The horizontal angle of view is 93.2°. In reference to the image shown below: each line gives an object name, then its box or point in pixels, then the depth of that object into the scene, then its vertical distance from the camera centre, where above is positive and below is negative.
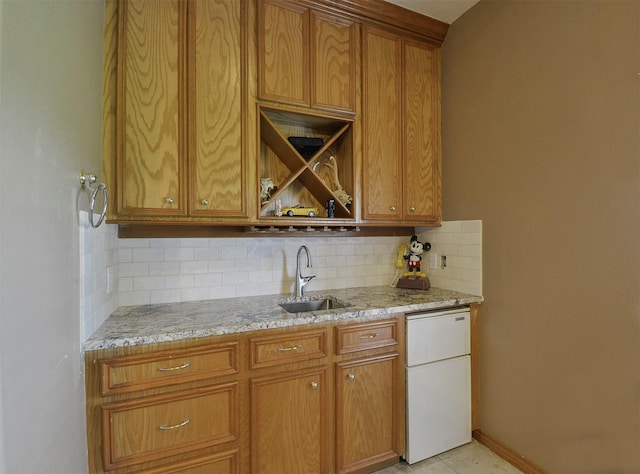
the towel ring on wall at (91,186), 1.19 +0.21
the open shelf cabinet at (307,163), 1.85 +0.49
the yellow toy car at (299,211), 1.86 +0.15
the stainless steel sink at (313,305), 1.99 -0.47
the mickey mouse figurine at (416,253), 2.38 -0.15
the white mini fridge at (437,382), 1.78 -0.91
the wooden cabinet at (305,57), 1.75 +1.08
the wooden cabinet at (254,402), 1.25 -0.79
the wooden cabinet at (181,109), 1.52 +0.67
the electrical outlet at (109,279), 1.54 -0.22
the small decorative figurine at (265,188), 1.87 +0.29
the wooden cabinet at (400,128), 2.02 +0.74
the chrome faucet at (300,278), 2.05 -0.30
